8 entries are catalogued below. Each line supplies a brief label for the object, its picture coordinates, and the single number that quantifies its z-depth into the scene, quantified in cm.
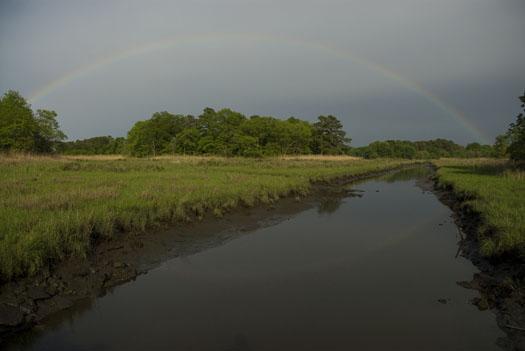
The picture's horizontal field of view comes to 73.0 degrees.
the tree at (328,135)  10062
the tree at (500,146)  6988
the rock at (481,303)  720
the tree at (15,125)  4781
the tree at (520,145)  2783
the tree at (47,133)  5509
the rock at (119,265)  891
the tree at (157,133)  7825
